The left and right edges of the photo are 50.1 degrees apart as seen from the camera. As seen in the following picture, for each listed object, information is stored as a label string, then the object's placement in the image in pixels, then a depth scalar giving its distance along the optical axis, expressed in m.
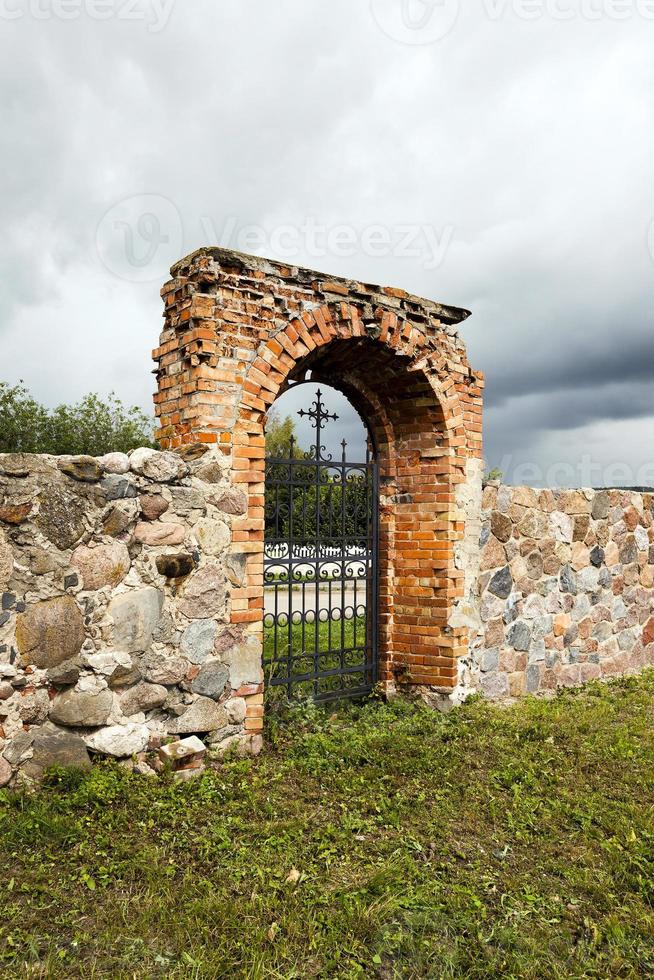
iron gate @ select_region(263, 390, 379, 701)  5.41
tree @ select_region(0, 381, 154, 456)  20.09
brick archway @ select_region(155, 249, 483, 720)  4.64
